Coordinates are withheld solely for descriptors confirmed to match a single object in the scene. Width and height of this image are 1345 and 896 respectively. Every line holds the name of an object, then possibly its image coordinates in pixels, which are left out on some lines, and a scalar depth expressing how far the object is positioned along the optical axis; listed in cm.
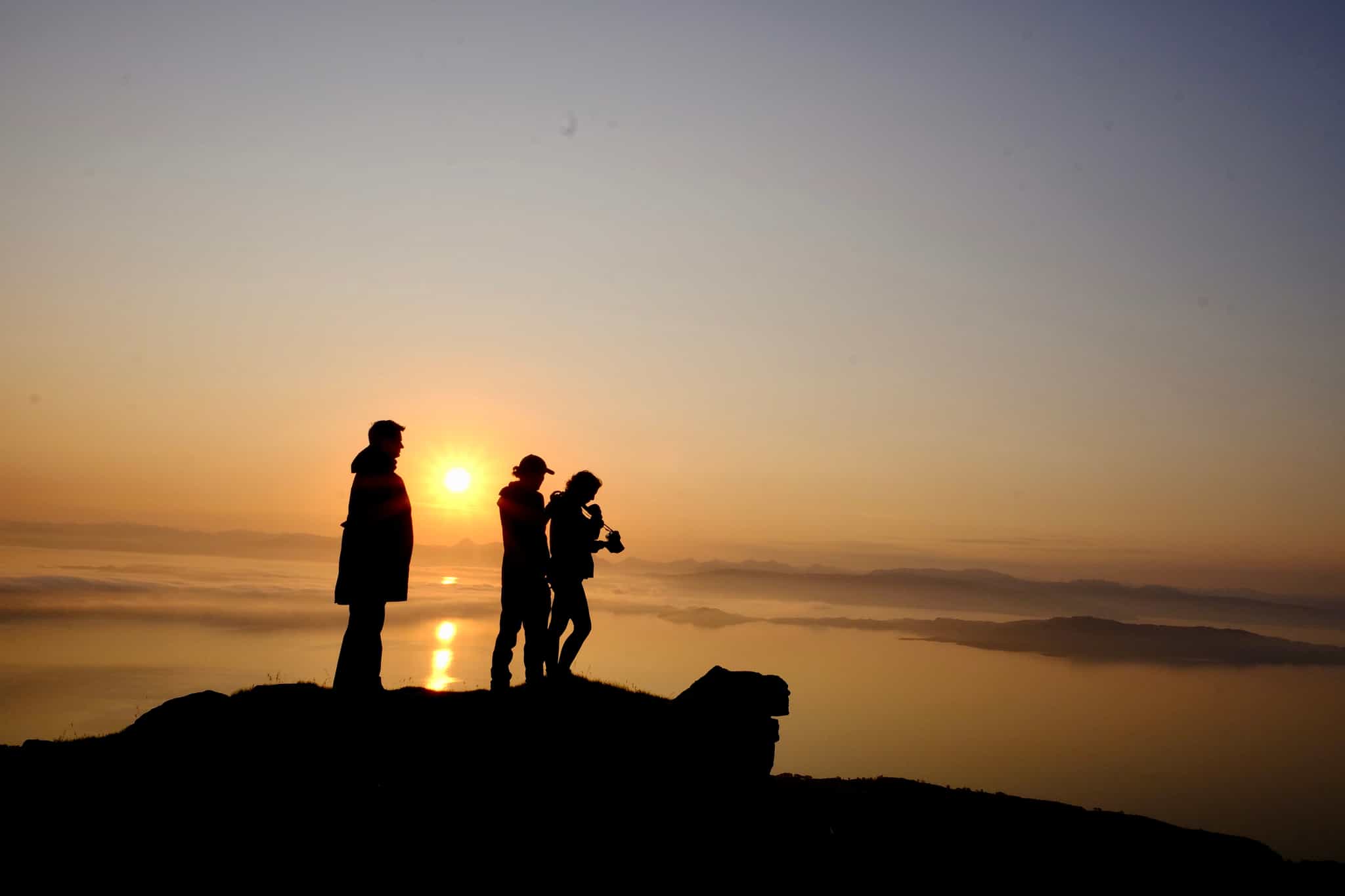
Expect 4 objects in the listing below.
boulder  1401
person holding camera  1500
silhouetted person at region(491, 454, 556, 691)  1424
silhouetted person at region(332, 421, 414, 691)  1176
